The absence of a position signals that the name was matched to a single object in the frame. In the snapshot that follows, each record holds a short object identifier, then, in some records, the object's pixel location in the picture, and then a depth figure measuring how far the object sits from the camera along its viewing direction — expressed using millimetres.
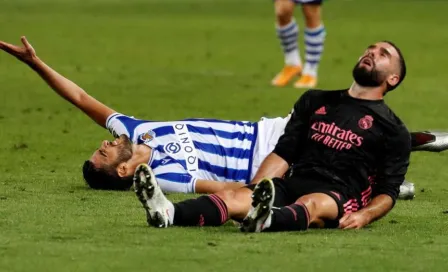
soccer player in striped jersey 16156
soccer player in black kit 13750
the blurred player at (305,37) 30531
